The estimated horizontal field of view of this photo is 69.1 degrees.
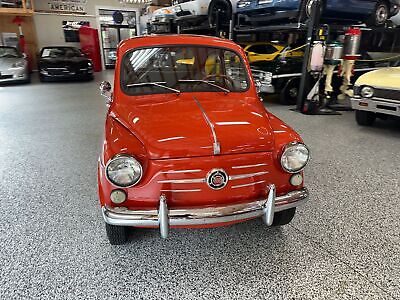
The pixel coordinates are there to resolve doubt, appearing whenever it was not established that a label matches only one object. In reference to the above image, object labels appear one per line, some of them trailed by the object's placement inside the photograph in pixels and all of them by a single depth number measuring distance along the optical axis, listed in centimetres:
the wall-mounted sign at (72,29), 1348
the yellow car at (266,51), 659
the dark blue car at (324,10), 539
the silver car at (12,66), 874
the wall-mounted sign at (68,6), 1314
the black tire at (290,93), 658
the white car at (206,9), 699
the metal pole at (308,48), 505
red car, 165
